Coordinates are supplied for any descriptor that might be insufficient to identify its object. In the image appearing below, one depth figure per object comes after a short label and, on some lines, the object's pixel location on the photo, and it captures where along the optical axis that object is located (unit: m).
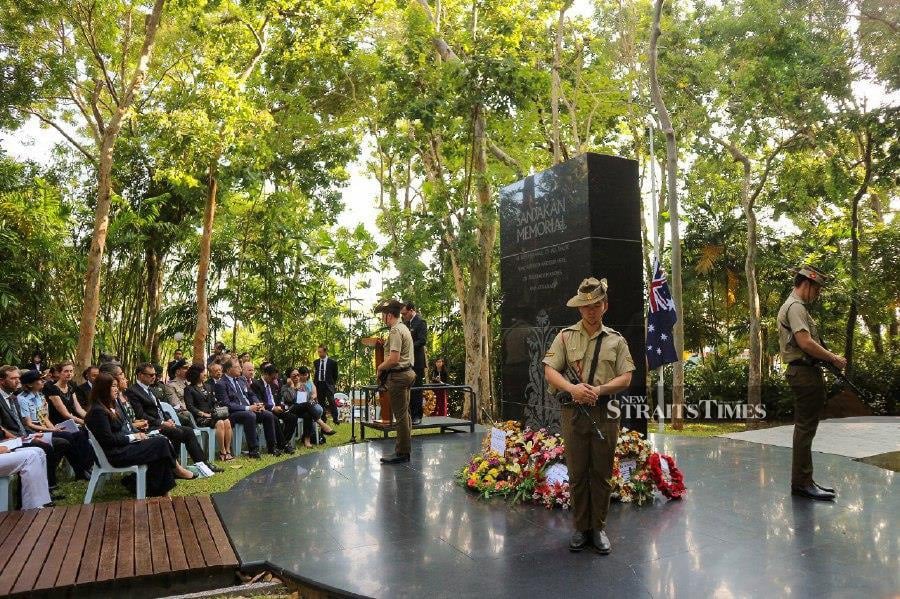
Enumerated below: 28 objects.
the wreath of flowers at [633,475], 5.12
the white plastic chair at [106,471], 5.56
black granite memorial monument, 5.52
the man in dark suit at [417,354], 9.58
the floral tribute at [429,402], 11.34
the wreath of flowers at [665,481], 5.19
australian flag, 9.39
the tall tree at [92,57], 9.74
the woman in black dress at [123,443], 5.48
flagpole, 11.60
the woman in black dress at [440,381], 10.90
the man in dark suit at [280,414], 8.91
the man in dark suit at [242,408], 8.34
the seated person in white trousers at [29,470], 5.10
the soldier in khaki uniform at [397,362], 6.63
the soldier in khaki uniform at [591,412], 3.94
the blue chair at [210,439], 7.89
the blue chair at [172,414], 7.46
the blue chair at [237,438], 8.39
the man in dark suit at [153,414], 6.90
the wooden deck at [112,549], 3.63
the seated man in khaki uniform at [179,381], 8.10
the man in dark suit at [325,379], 12.42
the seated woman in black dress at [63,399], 7.10
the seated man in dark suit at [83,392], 7.85
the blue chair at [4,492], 5.14
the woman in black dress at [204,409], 8.01
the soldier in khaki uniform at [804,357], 4.91
